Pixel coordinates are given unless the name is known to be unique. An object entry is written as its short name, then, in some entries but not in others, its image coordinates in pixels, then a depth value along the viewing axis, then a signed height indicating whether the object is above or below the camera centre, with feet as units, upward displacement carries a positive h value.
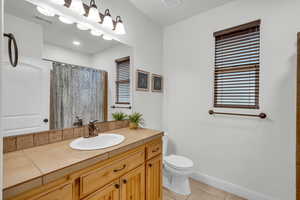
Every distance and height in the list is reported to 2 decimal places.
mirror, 3.34 +0.72
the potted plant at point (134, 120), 5.60 -0.89
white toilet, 5.79 -3.20
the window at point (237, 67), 5.53 +1.42
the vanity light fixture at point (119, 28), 5.26 +2.75
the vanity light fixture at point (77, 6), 4.12 +2.81
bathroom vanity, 2.18 -1.44
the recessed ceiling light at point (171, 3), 5.99 +4.29
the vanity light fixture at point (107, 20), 4.88 +2.83
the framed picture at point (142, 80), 6.51 +0.94
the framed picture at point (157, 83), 7.50 +0.94
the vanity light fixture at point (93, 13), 4.44 +2.82
